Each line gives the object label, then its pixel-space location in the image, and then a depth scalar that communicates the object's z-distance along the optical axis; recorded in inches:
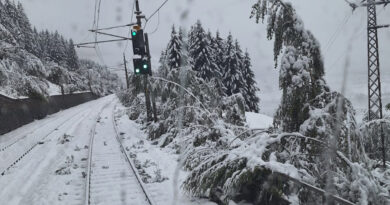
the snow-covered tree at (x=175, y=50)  1244.5
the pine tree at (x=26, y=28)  2802.2
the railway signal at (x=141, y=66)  572.7
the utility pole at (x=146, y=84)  661.3
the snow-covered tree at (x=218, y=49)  1938.4
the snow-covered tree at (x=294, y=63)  244.1
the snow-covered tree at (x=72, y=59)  3939.5
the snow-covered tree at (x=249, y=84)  1862.7
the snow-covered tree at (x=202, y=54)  1622.8
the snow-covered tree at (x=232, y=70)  1710.1
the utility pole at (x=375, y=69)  542.0
